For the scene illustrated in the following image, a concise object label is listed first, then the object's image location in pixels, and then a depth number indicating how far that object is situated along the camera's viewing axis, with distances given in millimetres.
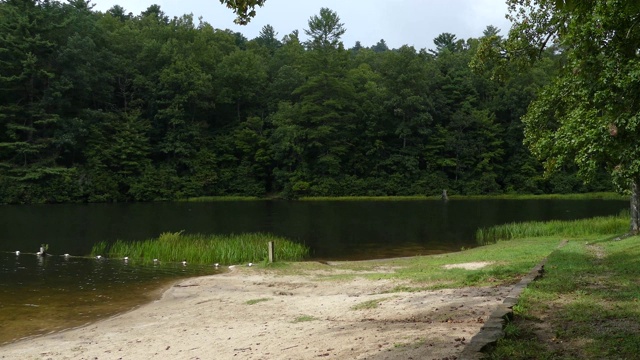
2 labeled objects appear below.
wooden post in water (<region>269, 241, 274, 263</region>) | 20559
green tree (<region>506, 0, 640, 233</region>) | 10258
